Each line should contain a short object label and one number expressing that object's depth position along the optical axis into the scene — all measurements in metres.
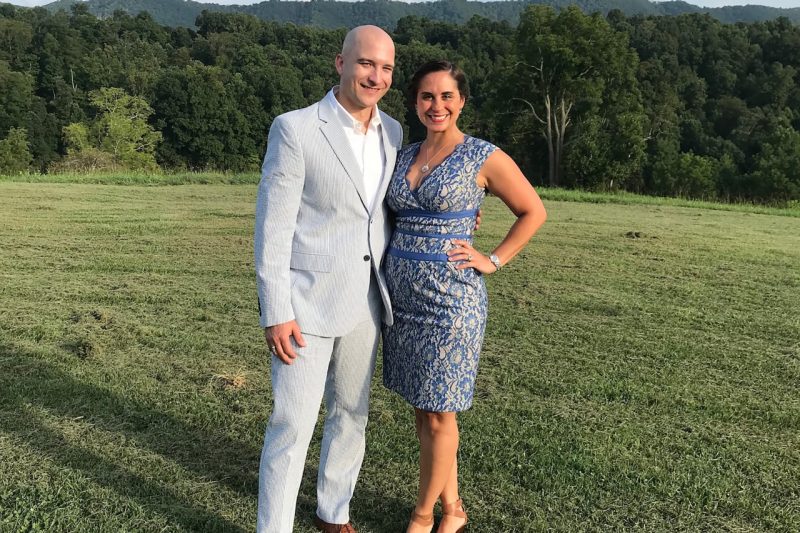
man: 2.32
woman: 2.47
